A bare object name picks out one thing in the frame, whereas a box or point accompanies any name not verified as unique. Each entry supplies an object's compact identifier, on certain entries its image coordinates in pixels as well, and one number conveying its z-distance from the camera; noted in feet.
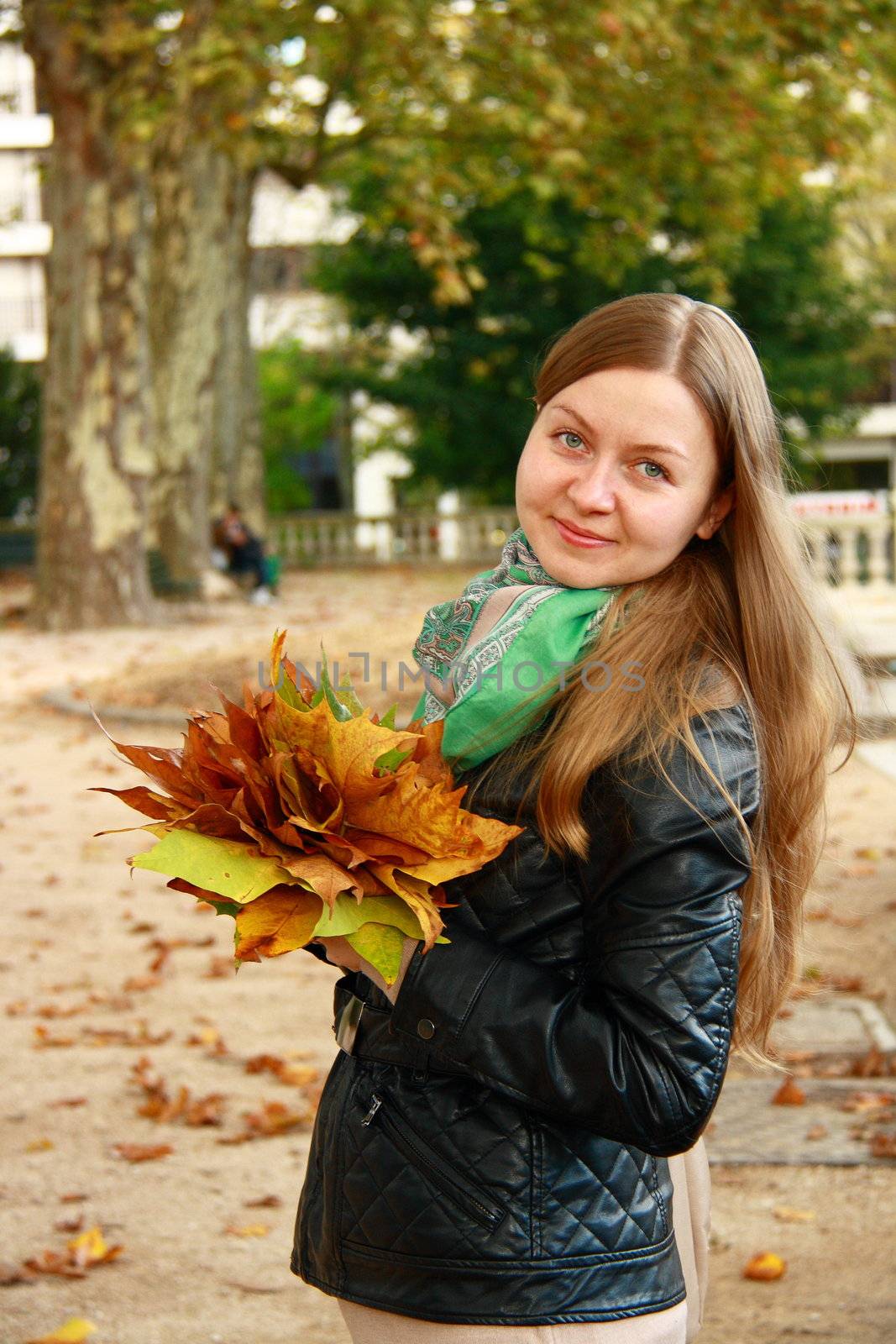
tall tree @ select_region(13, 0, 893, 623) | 51.47
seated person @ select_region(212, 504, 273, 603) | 75.77
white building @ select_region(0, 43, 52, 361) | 178.09
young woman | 5.74
